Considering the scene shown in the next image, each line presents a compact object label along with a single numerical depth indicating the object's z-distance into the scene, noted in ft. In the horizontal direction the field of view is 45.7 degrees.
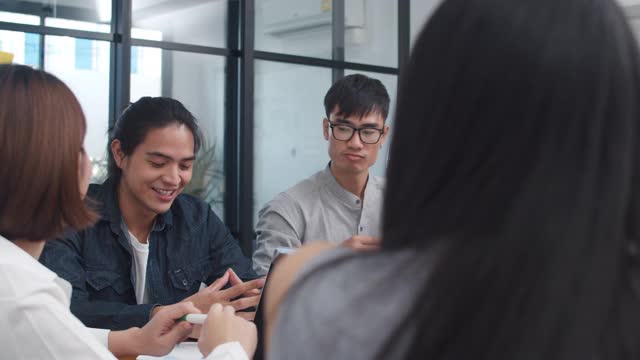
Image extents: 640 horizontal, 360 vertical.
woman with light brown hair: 3.94
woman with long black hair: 2.03
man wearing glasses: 9.13
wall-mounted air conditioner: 16.24
